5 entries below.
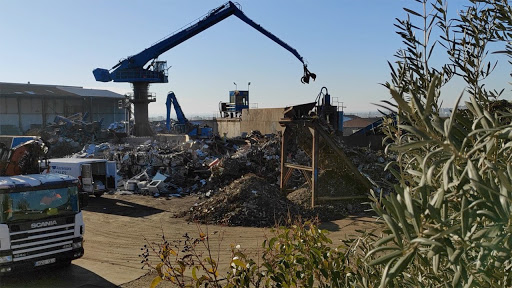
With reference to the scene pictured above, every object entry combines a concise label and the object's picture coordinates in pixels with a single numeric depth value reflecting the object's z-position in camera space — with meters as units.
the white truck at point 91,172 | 18.44
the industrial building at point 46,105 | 49.47
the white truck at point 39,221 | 8.54
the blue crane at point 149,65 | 37.19
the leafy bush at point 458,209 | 1.45
